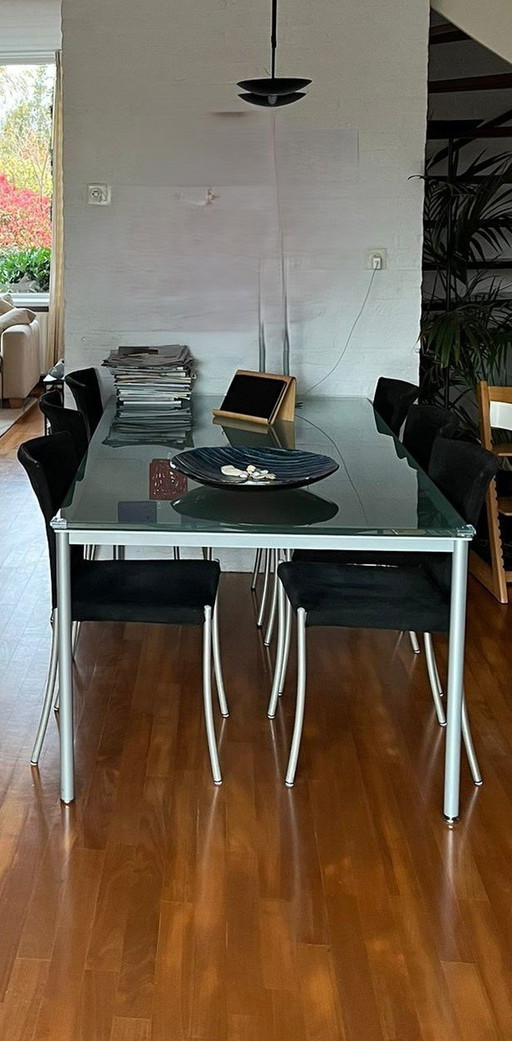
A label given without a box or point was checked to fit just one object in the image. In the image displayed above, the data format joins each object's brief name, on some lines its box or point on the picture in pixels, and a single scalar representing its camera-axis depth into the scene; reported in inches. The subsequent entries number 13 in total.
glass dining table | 108.0
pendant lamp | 141.0
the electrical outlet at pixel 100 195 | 183.6
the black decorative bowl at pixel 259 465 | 120.2
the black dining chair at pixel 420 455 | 135.1
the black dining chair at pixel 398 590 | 117.5
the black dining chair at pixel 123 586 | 119.2
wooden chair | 176.9
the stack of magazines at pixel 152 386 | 167.3
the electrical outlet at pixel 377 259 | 185.6
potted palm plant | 189.8
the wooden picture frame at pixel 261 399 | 161.2
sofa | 349.1
